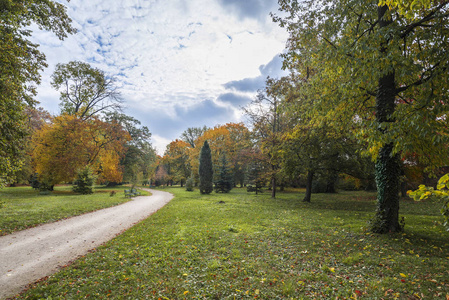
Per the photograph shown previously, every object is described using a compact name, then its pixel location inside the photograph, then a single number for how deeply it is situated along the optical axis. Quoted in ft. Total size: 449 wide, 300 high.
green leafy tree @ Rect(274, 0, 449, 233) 17.07
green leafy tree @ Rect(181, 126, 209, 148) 166.50
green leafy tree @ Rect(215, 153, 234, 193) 89.61
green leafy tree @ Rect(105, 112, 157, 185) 125.80
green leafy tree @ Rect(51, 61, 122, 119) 85.46
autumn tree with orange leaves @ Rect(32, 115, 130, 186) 70.33
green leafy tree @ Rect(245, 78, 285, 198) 60.90
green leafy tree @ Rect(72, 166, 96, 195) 71.61
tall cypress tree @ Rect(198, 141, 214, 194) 83.45
